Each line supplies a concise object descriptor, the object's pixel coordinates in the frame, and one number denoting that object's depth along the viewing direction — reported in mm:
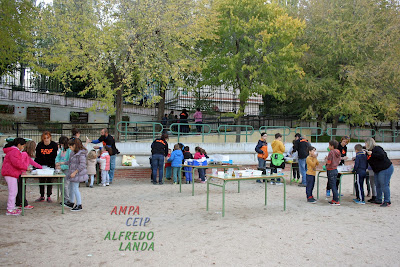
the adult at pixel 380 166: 10773
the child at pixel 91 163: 13594
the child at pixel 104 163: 14180
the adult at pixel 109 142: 14719
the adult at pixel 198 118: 24484
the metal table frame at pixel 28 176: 9086
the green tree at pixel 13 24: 17844
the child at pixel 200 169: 15100
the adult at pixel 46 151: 10586
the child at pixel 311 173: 11289
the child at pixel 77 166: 9555
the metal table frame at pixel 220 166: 12141
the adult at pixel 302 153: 14953
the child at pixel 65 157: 10161
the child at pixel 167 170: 15778
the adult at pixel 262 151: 15398
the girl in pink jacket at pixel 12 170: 9070
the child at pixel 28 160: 9352
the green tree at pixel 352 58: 24109
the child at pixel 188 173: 15292
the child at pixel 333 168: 11078
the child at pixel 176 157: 14781
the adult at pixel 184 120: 22141
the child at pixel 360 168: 11375
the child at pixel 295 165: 15617
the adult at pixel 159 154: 14773
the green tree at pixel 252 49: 22453
